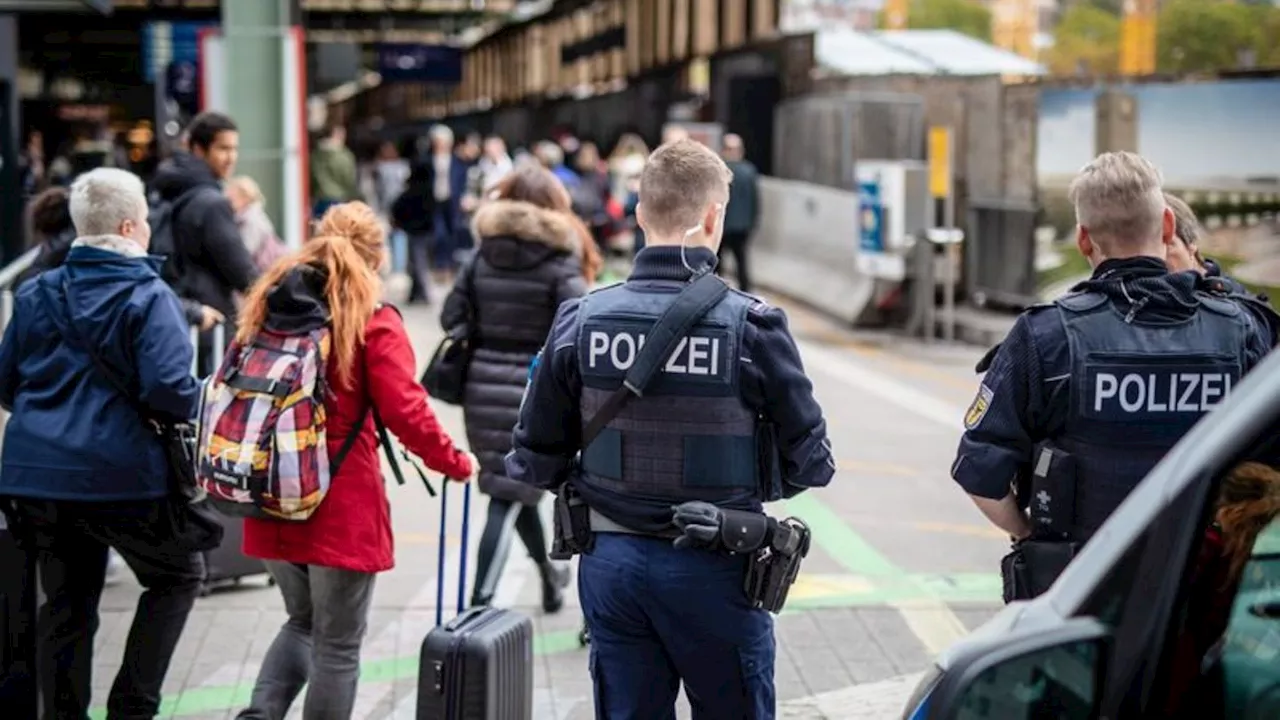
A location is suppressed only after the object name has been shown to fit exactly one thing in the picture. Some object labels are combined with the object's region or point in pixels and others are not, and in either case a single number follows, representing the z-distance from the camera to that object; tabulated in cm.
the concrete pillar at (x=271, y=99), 1614
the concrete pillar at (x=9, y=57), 1861
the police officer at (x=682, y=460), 423
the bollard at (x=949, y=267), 1808
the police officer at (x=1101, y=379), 418
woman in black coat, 711
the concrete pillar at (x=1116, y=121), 1714
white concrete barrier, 2041
